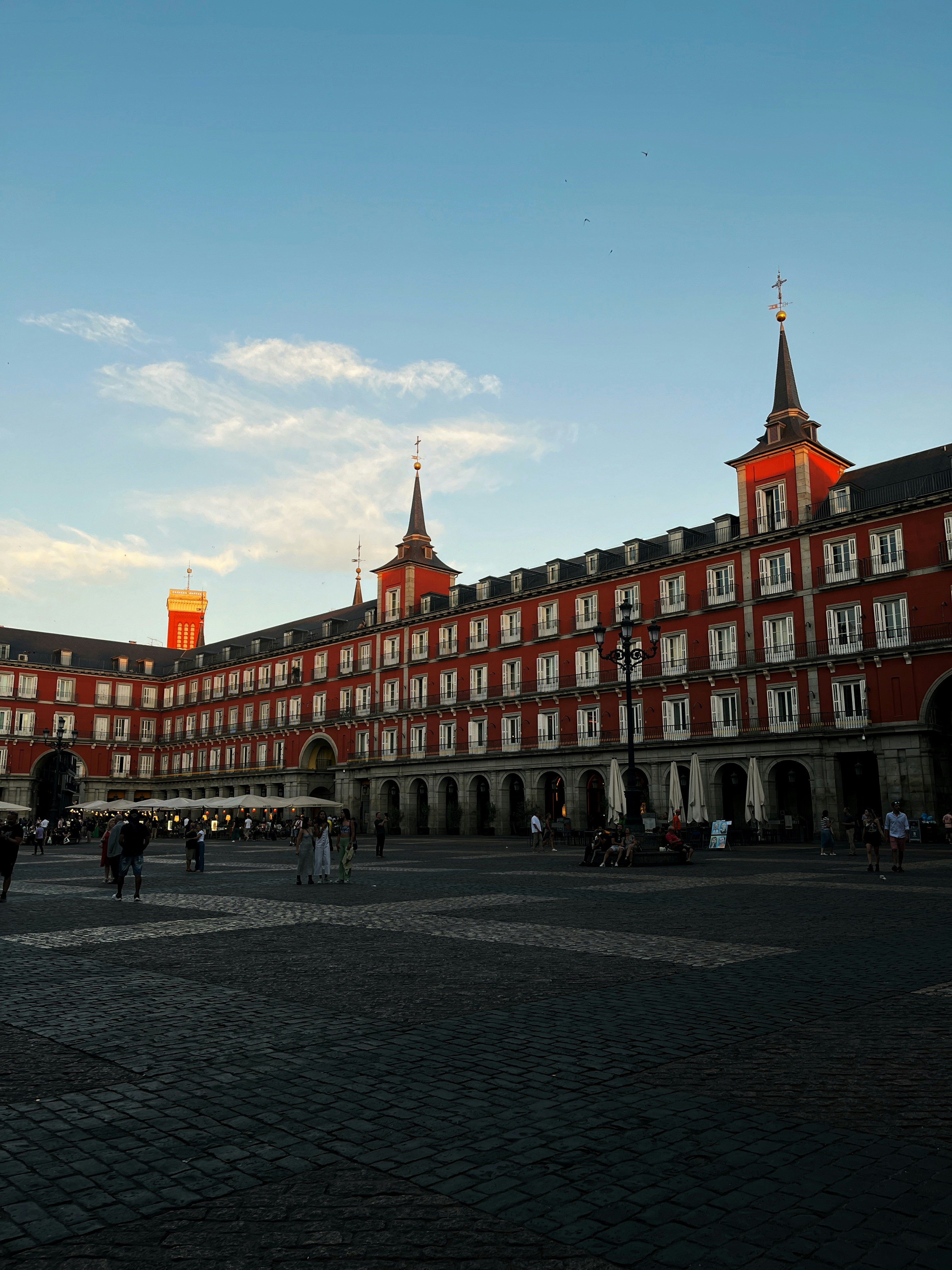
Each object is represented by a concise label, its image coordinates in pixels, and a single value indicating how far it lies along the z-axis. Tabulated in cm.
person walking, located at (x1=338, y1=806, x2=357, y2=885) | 1858
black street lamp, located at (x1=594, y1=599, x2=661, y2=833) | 2328
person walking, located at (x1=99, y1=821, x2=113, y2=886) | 1819
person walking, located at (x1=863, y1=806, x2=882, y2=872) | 1973
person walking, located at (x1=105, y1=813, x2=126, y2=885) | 1614
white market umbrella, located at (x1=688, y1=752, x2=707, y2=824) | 3041
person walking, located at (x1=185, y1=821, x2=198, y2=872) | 2219
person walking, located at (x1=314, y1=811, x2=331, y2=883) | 1850
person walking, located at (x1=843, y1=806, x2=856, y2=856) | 2522
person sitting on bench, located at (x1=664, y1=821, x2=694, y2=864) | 2364
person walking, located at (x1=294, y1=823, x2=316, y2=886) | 1802
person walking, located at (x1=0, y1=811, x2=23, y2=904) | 1499
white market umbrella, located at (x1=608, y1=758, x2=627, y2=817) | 3228
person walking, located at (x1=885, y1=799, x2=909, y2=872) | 1932
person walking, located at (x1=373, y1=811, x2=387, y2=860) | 2892
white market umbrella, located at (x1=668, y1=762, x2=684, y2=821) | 3475
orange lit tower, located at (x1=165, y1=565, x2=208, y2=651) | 10094
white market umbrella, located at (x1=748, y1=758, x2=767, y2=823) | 3109
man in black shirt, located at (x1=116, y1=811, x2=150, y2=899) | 1551
